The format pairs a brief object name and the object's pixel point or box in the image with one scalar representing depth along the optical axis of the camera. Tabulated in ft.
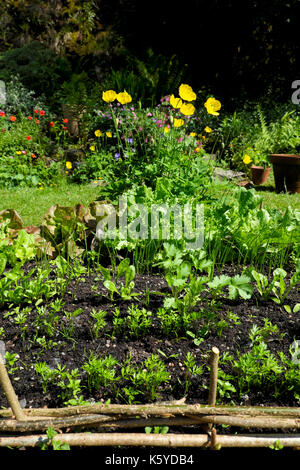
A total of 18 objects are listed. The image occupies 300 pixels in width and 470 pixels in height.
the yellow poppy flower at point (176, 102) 8.64
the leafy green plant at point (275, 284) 6.62
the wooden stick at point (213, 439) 4.39
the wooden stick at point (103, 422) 4.40
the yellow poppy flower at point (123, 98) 8.96
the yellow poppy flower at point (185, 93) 8.39
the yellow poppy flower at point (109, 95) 8.75
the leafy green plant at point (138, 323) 6.07
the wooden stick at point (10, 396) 4.21
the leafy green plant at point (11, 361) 5.46
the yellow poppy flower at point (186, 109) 8.75
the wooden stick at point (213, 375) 4.19
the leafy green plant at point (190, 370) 5.38
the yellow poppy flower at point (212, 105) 8.46
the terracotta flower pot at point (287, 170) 18.81
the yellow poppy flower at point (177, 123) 9.43
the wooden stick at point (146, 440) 4.32
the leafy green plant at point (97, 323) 6.06
